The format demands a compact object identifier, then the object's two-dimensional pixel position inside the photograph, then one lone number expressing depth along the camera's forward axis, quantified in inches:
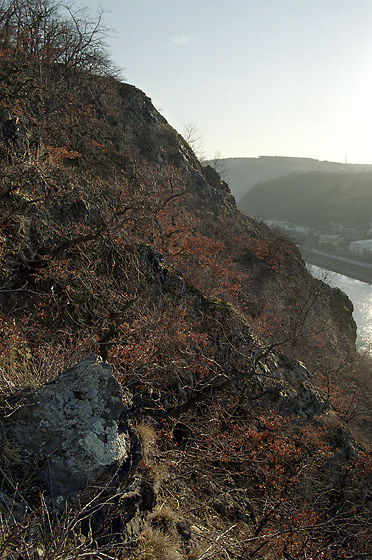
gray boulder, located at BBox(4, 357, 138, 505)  135.8
